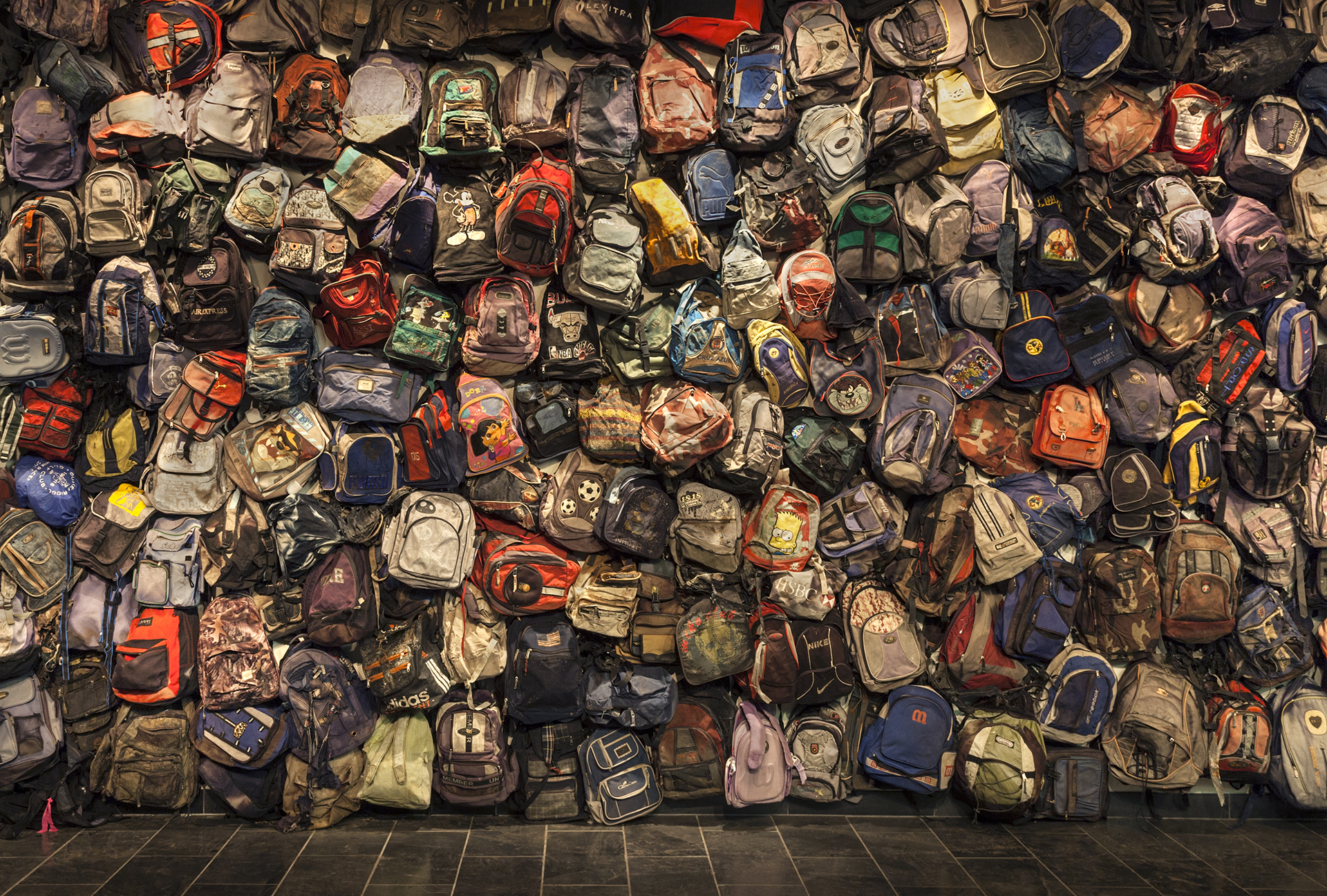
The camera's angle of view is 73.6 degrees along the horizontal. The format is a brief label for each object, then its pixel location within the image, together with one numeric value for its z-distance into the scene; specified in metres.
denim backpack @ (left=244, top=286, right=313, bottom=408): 4.40
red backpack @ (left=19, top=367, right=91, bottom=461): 4.43
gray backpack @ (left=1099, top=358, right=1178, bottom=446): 4.75
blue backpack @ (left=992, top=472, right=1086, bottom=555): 4.75
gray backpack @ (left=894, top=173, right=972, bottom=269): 4.57
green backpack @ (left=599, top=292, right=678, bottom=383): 4.57
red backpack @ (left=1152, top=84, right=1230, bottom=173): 4.71
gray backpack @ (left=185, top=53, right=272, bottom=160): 4.32
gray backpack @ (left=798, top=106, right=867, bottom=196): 4.54
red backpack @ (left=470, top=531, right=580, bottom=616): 4.55
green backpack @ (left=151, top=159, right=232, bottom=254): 4.38
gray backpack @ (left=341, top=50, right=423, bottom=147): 4.38
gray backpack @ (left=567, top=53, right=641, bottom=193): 4.43
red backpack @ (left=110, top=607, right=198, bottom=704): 4.48
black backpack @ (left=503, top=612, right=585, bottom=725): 4.54
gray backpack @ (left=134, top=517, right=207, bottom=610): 4.51
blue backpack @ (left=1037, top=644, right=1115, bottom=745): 4.80
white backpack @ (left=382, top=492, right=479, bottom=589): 4.50
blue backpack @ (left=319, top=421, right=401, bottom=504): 4.54
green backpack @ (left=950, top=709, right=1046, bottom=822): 4.68
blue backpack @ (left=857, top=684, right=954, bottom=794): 4.73
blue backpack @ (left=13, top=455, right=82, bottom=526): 4.47
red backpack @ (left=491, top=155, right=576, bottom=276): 4.37
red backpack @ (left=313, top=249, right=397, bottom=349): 4.44
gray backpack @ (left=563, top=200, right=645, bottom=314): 4.45
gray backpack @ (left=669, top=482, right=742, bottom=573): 4.60
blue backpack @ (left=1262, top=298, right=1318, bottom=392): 4.88
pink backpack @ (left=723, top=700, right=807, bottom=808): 4.62
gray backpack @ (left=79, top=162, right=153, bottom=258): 4.35
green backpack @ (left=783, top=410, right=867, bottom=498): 4.68
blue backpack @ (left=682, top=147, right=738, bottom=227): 4.50
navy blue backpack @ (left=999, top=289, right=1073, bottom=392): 4.71
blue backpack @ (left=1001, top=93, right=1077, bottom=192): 4.62
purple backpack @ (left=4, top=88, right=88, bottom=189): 4.34
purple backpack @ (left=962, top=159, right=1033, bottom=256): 4.63
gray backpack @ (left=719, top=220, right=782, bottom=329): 4.48
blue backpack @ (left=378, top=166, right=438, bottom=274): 4.43
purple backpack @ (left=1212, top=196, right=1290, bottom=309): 4.75
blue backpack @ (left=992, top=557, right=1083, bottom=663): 4.71
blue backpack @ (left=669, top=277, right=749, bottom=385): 4.48
